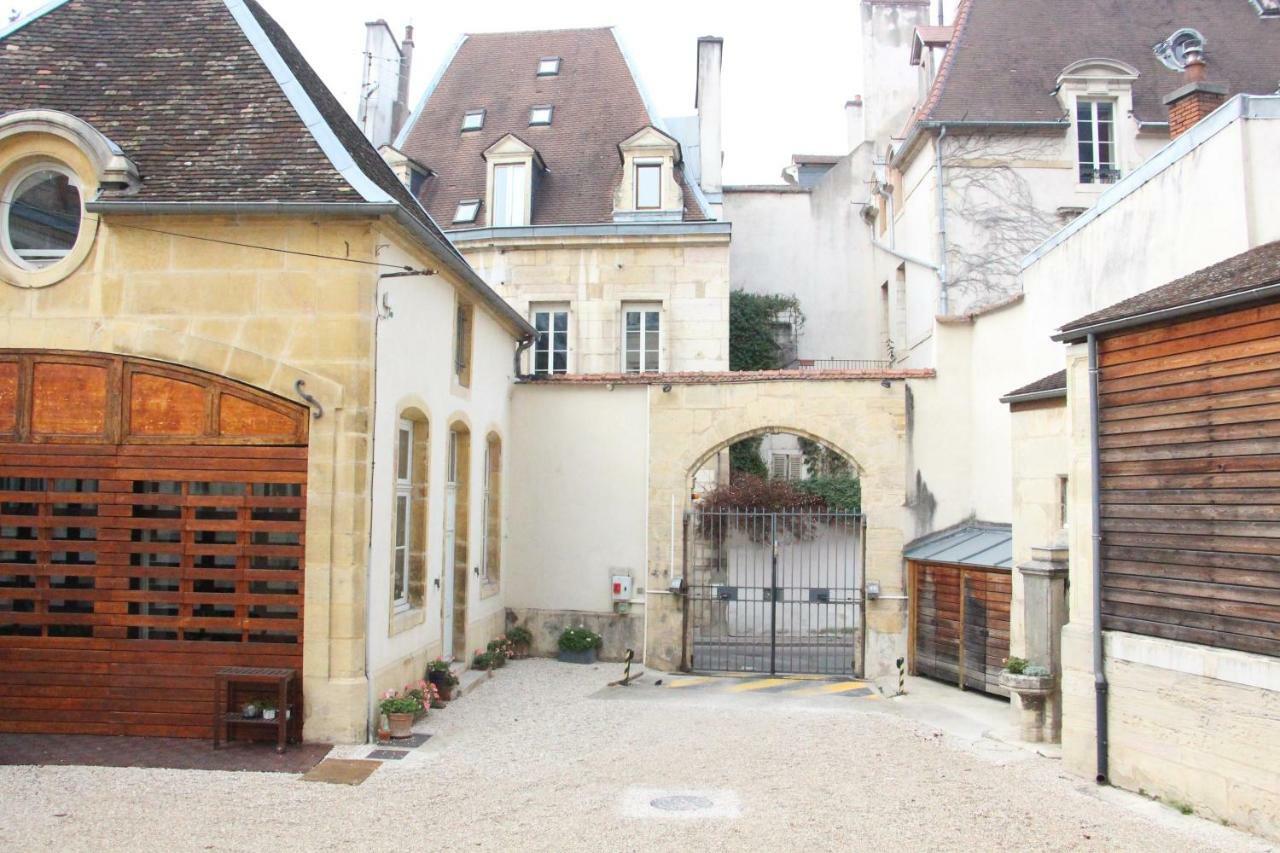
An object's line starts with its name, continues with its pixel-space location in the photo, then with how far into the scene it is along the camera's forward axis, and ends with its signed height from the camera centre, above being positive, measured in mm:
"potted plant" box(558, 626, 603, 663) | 13102 -1993
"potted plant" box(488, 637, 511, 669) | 12227 -1959
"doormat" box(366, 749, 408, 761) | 7776 -2048
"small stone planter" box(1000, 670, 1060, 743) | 8633 -1786
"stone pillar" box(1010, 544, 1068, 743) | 8672 -1272
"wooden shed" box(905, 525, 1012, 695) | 10828 -1250
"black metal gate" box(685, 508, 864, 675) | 13547 -1525
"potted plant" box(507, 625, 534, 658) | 13359 -1967
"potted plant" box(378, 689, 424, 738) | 8367 -1842
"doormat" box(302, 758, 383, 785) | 7170 -2045
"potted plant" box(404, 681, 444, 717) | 9008 -1872
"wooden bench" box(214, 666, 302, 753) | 7777 -1636
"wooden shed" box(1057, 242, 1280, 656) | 6156 +280
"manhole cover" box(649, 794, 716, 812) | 6750 -2110
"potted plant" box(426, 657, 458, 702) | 9992 -1855
